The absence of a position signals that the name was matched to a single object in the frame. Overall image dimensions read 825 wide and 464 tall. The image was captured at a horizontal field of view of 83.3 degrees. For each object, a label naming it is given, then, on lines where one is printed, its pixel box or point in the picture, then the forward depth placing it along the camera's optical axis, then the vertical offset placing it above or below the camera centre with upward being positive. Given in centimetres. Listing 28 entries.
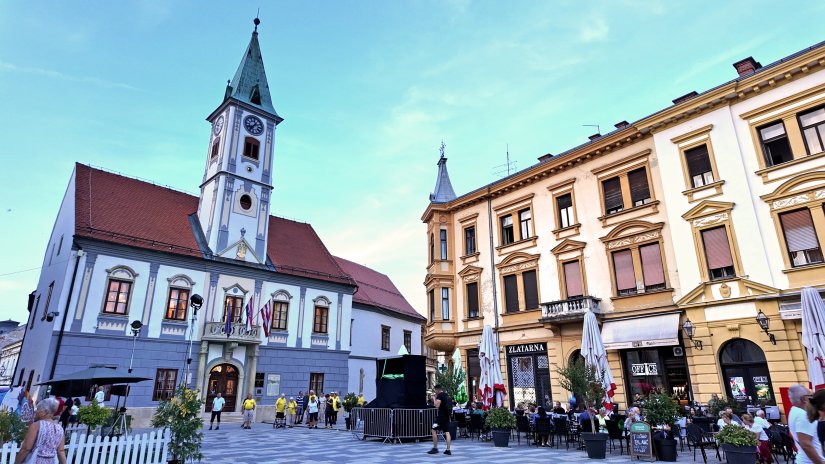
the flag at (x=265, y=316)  2703 +373
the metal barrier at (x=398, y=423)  1608 -135
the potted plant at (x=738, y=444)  962 -128
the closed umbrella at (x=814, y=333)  1302 +131
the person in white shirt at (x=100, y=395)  2092 -48
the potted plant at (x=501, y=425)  1477 -132
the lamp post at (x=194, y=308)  2567 +410
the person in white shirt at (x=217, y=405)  2183 -97
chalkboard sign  1191 -147
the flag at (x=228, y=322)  2653 +335
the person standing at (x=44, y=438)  604 -67
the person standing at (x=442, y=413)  1316 -86
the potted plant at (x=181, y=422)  973 -77
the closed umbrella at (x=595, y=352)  1593 +103
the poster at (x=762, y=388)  1598 -25
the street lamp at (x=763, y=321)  1581 +192
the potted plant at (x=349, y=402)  2506 -99
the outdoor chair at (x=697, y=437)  1152 -134
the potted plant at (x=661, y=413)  1219 -82
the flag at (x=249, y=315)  2800 +393
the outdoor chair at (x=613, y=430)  1383 -141
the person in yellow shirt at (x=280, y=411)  2408 -137
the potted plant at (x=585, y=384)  1516 -8
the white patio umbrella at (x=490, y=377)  1906 +20
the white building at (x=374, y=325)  3725 +494
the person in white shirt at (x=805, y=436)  477 -56
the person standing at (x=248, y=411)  2259 -129
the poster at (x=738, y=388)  1655 -26
